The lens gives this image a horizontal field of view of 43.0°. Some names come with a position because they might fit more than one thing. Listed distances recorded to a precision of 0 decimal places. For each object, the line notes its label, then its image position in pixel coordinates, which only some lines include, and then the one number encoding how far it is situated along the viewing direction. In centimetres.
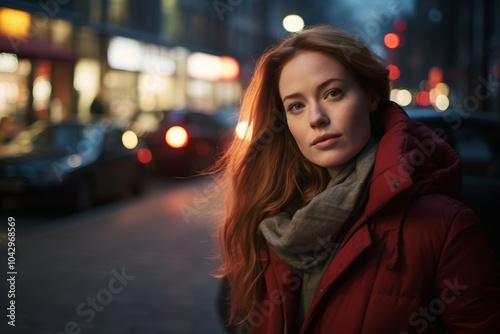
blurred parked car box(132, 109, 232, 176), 1572
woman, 159
